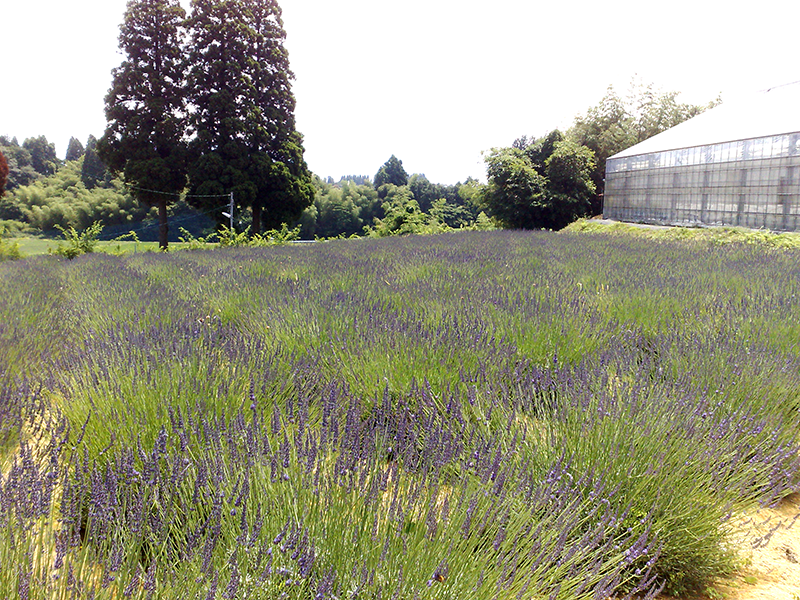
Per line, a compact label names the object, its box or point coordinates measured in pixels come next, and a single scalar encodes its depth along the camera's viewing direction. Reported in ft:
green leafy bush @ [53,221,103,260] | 43.24
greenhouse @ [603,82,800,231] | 46.26
